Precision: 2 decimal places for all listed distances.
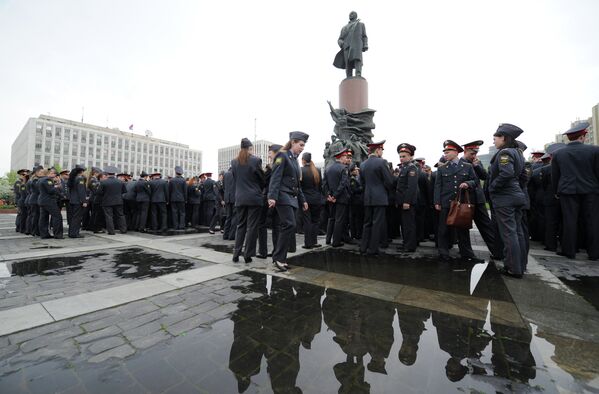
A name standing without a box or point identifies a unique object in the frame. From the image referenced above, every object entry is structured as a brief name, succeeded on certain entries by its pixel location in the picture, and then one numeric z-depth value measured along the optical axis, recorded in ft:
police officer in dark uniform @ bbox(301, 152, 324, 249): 20.29
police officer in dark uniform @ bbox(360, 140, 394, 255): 17.53
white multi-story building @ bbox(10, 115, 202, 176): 281.54
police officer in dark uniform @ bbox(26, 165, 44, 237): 26.66
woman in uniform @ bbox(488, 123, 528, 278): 12.62
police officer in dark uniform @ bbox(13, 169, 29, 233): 30.04
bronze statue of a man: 41.22
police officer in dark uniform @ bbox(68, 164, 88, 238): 25.42
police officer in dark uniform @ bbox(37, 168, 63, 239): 24.62
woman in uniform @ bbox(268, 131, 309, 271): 13.65
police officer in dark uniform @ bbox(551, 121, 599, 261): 16.58
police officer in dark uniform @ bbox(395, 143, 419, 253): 17.98
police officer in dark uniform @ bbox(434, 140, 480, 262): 16.22
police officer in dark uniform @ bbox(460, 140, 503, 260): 16.74
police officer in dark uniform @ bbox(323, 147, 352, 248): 19.47
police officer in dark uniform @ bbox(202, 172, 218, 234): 35.01
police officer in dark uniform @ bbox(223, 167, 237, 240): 24.02
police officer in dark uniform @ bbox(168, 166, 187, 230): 30.46
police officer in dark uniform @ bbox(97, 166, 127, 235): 27.68
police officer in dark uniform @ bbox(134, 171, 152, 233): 30.42
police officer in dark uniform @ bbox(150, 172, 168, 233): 30.04
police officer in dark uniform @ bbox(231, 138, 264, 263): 15.07
